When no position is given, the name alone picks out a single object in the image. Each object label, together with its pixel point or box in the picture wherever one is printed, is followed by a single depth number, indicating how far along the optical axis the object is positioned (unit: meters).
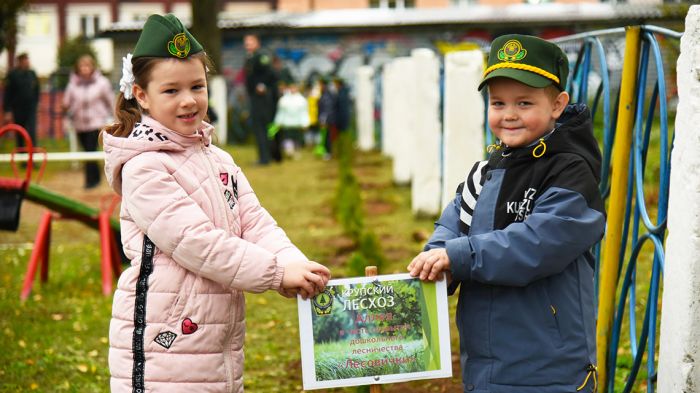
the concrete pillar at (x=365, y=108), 19.53
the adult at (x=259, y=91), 16.33
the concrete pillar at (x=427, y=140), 9.69
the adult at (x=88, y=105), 13.73
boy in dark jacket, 2.65
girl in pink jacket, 2.79
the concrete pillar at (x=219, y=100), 22.61
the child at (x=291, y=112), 18.45
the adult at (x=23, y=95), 17.48
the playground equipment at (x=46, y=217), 6.37
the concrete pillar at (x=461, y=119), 8.32
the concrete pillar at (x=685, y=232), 2.80
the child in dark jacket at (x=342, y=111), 20.25
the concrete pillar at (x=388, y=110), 15.09
